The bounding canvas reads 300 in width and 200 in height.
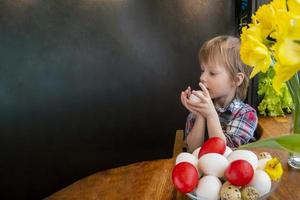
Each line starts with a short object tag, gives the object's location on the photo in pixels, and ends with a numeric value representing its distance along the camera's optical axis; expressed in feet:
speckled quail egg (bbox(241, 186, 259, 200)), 2.52
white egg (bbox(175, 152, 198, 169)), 2.83
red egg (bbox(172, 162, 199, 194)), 2.60
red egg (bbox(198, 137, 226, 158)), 2.89
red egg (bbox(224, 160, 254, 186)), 2.52
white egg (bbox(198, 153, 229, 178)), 2.67
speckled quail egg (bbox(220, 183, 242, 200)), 2.49
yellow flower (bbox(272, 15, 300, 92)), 1.27
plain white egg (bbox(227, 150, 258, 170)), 2.73
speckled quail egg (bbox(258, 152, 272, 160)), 2.91
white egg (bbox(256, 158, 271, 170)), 2.77
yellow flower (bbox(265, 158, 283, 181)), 2.71
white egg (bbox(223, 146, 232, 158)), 2.91
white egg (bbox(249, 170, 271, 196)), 2.58
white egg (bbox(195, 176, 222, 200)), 2.56
